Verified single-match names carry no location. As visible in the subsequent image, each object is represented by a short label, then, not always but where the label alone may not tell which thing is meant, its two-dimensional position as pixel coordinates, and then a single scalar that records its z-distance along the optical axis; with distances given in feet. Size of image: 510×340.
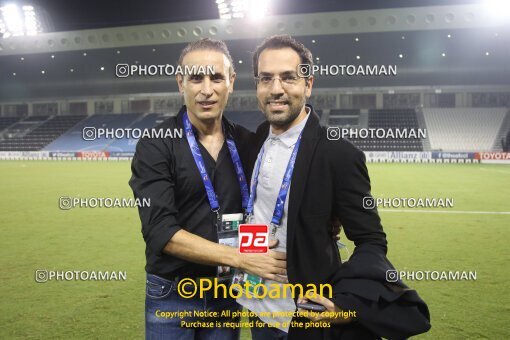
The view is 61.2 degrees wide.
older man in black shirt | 6.57
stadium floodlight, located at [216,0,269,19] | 86.74
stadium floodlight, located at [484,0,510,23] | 79.59
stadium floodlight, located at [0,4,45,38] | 91.71
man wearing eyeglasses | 5.96
